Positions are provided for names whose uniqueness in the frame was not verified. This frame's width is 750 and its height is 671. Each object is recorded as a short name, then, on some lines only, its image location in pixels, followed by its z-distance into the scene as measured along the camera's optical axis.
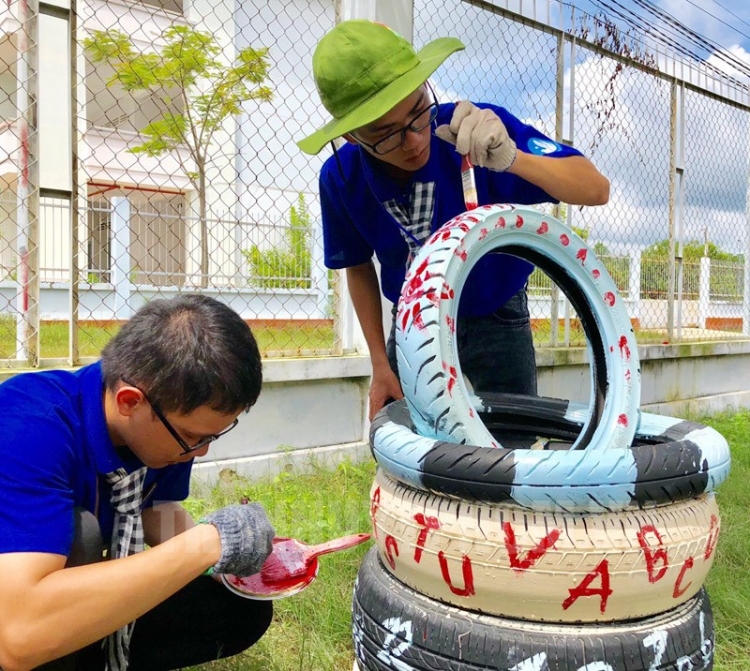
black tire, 1.08
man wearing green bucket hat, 1.58
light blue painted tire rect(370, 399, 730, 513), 1.04
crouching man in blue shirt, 1.14
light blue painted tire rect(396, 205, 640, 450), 1.22
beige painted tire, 1.07
